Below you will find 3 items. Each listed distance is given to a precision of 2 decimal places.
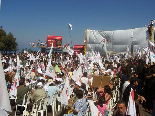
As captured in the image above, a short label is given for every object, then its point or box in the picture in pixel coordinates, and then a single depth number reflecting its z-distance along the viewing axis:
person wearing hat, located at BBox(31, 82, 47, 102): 6.71
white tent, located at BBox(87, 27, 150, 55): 27.88
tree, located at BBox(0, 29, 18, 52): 39.50
